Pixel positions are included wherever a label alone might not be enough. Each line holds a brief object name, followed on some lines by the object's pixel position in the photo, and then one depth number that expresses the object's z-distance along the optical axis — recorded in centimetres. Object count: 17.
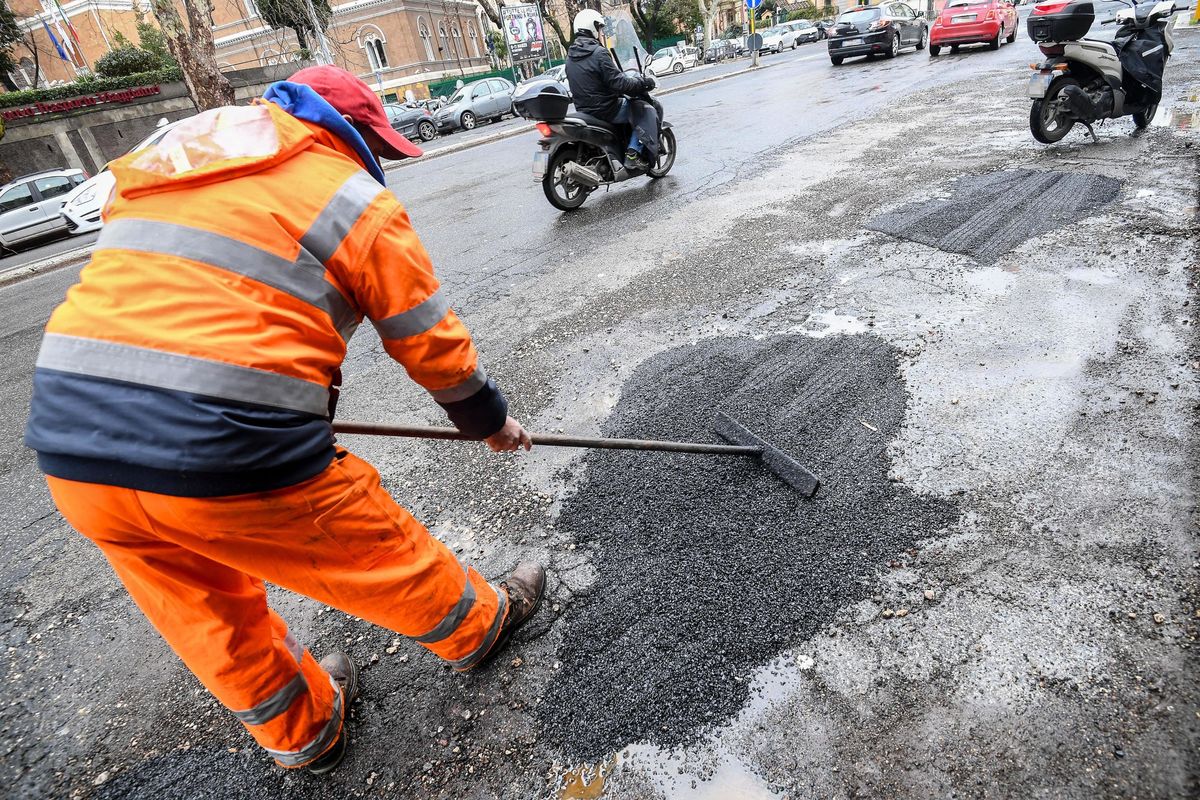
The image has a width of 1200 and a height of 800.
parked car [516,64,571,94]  2080
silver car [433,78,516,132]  2209
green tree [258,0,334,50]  2864
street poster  2944
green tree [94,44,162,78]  2595
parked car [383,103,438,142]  2181
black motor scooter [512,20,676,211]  651
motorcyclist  669
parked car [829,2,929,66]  1847
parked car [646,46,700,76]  3306
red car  1647
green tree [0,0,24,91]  2689
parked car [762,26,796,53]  3803
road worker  128
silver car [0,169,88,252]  1282
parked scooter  626
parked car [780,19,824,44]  3838
